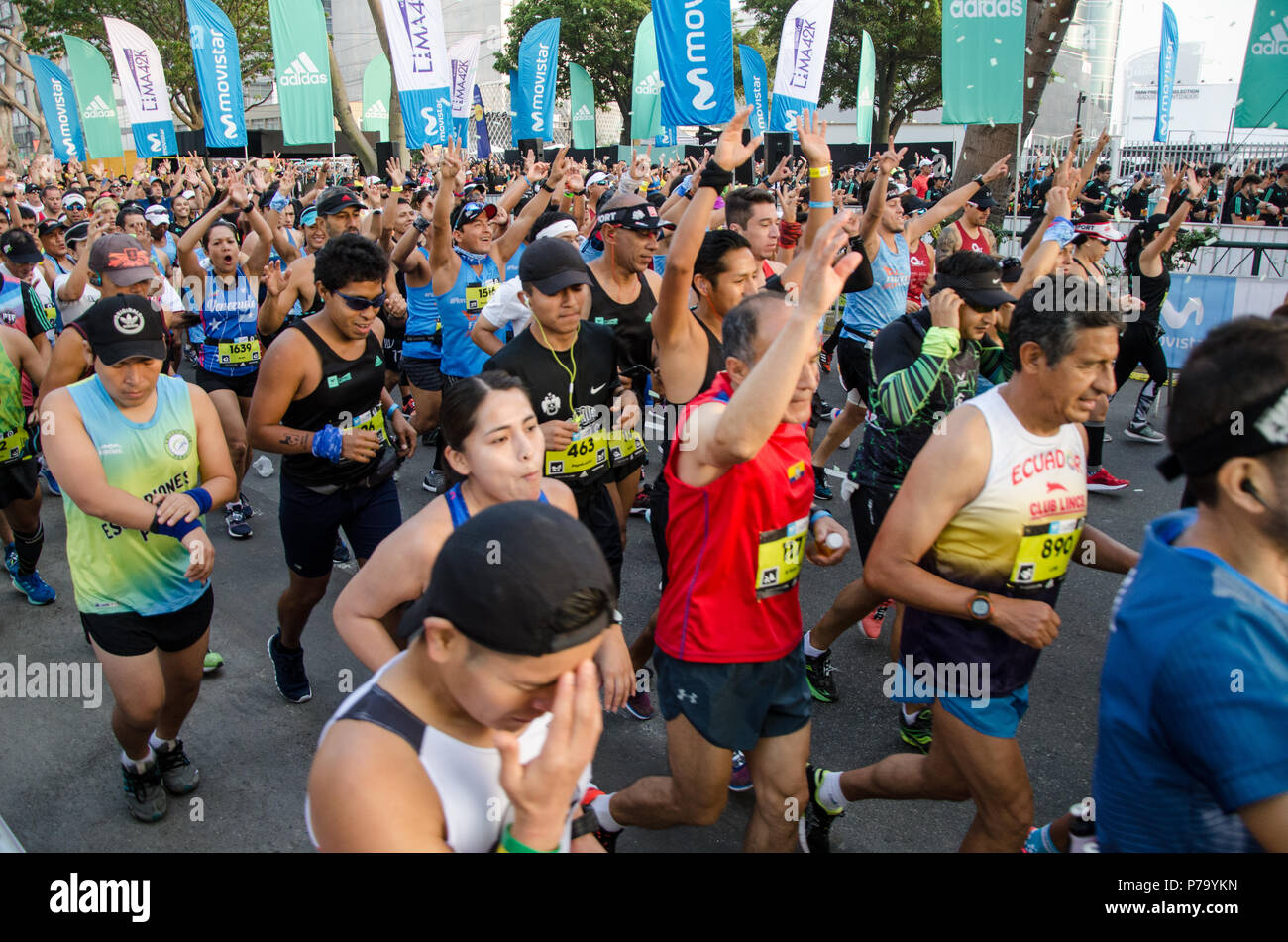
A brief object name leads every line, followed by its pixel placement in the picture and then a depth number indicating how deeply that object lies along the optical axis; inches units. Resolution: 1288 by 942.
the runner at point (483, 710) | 54.9
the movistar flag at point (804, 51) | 444.8
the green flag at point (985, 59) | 370.0
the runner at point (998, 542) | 103.6
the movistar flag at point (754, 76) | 695.1
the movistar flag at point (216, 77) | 580.1
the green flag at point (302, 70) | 576.7
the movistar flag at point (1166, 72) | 682.8
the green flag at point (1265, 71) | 424.8
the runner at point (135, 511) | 132.2
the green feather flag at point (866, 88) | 623.8
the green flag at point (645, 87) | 714.2
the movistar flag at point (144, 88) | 634.2
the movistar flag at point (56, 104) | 876.2
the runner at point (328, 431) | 162.7
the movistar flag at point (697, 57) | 366.0
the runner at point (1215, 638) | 57.1
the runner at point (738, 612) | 107.2
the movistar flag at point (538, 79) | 674.2
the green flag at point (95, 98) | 744.3
